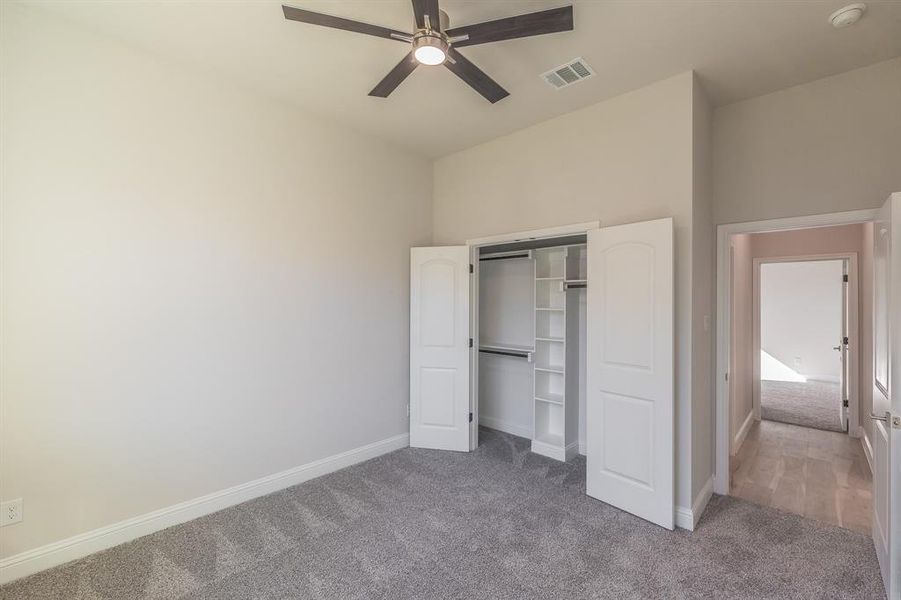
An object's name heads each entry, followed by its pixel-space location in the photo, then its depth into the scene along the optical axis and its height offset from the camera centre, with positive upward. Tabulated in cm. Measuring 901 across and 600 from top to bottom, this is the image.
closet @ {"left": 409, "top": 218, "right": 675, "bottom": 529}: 273 -48
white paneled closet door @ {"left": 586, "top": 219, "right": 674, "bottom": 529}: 267 -52
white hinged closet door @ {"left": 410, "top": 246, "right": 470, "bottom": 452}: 400 -51
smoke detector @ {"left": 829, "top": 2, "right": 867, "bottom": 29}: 207 +155
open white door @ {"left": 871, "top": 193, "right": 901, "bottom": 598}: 197 -58
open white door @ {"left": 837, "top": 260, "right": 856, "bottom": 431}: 467 -74
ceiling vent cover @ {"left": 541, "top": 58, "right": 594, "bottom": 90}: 265 +160
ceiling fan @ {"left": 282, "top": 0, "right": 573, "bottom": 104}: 172 +127
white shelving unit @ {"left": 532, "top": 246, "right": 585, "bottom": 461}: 386 -59
